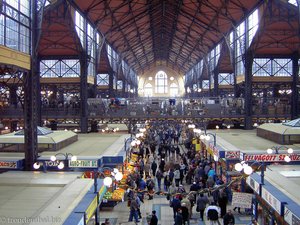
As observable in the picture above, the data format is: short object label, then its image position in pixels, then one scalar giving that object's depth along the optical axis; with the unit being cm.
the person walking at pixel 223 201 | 1491
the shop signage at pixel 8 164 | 1546
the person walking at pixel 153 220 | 1259
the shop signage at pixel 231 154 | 1741
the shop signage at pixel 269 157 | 1609
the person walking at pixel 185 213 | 1372
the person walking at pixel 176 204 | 1391
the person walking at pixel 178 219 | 1260
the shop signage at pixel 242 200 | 1309
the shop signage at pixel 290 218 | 791
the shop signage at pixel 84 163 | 1586
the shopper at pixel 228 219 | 1244
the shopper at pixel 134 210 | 1433
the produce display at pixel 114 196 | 1623
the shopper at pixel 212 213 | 1303
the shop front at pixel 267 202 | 925
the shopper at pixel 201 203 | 1467
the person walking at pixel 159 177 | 1897
